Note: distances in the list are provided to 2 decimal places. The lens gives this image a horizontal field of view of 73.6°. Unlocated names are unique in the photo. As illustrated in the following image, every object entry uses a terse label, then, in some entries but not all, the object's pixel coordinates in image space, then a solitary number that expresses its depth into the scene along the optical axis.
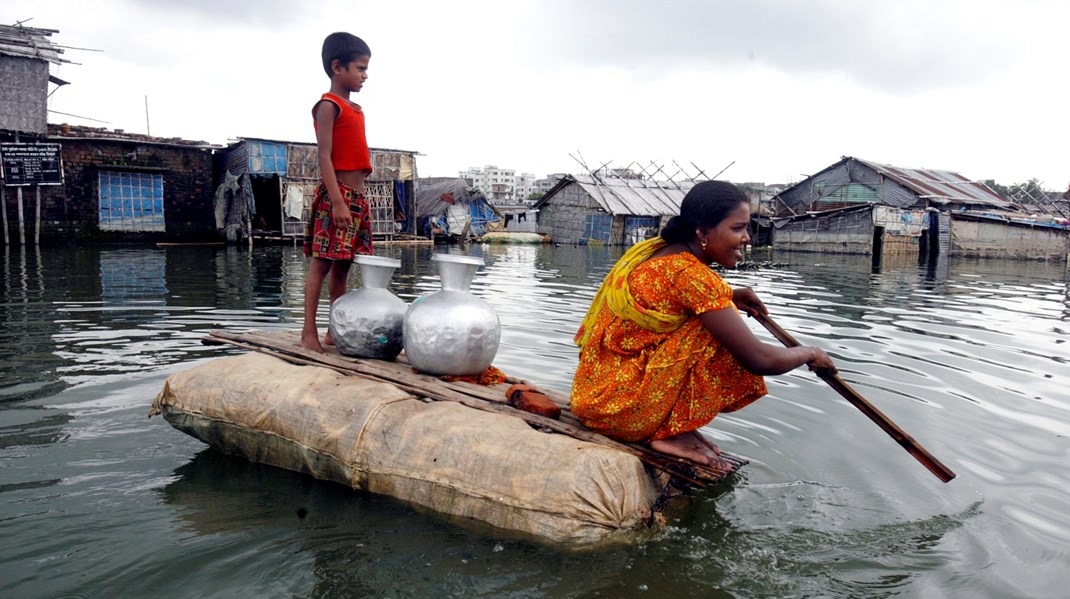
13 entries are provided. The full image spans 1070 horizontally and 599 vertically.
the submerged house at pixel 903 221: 26.59
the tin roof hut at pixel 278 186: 21.09
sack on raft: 2.54
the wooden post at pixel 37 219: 18.41
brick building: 18.92
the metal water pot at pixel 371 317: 3.68
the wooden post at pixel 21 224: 17.89
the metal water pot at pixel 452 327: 3.37
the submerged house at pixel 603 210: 29.92
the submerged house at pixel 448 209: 28.72
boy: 3.77
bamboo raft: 2.80
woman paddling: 2.66
